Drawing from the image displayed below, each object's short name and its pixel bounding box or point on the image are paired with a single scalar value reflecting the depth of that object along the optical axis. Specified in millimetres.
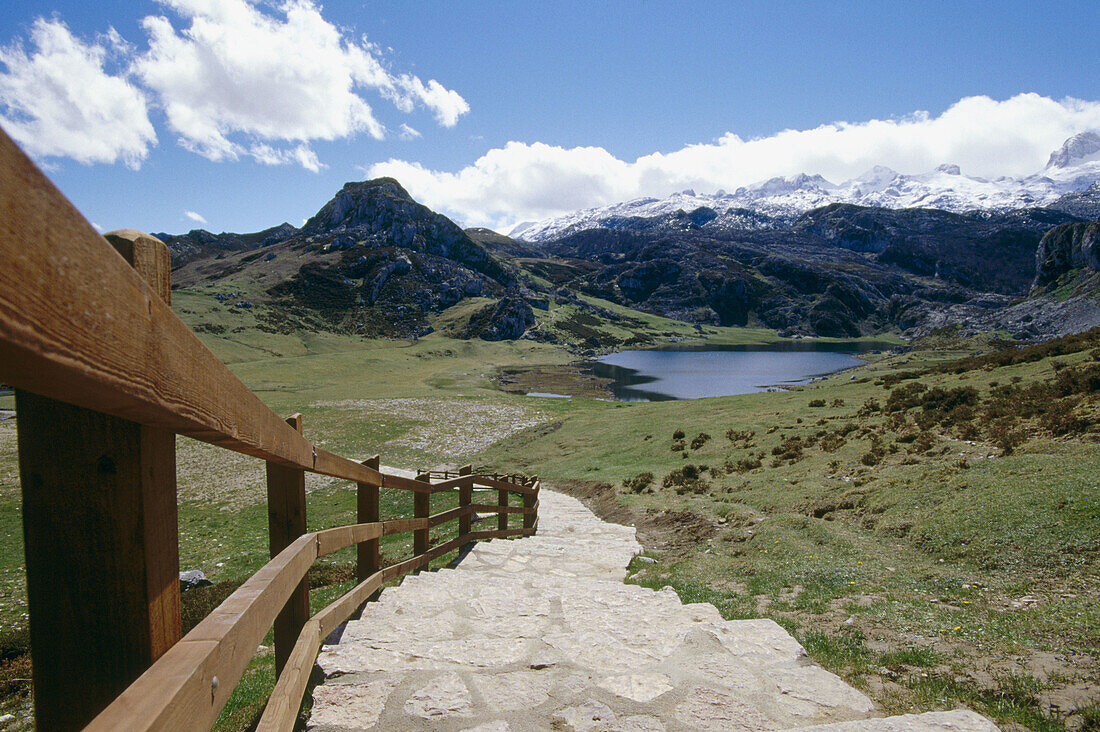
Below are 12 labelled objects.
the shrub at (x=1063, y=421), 14000
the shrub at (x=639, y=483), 21641
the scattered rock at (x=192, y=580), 12339
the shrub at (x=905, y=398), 24188
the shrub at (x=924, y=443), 17219
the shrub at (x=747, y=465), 21766
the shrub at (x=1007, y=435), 14438
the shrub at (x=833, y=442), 21031
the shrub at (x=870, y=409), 25311
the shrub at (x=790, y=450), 21469
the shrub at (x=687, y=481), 20094
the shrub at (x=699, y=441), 27630
